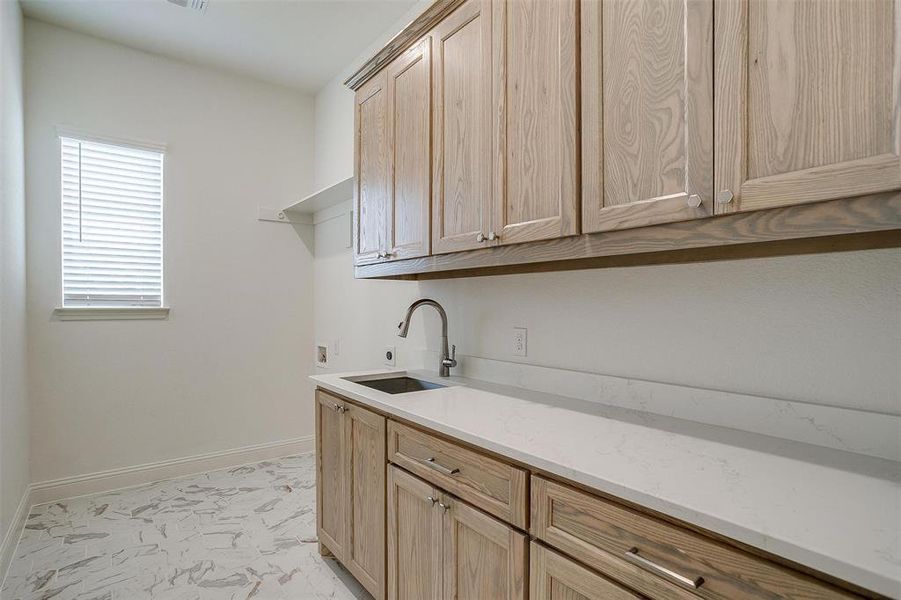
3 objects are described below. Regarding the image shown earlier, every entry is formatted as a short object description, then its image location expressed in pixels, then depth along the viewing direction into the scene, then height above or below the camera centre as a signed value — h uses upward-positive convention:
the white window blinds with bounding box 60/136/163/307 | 2.90 +0.47
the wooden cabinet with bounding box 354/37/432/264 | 1.92 +0.62
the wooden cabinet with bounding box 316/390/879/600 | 0.81 -0.58
